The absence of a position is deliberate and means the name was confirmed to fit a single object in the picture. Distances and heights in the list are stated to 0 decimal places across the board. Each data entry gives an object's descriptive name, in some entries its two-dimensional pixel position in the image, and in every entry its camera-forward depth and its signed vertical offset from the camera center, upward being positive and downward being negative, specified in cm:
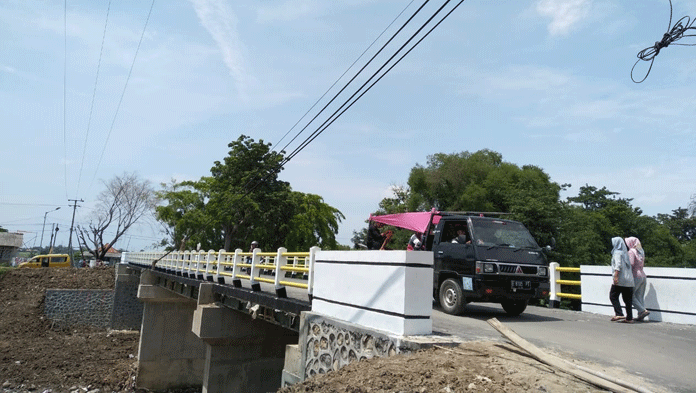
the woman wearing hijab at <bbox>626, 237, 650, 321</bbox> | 842 +8
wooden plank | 397 -86
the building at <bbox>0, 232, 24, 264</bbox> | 5362 -34
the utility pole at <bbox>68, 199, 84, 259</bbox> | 5879 +191
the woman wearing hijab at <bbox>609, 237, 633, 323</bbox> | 816 +4
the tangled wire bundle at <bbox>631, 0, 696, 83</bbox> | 909 +472
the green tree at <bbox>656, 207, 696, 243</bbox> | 6288 +739
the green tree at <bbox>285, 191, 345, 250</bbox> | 3681 +295
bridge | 552 -86
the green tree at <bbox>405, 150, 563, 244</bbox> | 2764 +598
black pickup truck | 796 +9
